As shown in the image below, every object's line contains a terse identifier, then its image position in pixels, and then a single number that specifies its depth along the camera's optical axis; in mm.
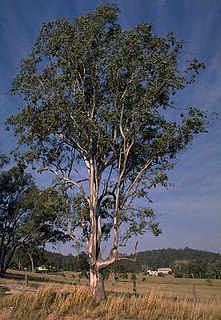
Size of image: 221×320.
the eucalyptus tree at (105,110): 16828
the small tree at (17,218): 39562
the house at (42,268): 96300
